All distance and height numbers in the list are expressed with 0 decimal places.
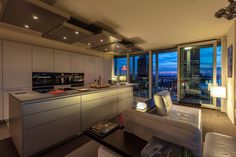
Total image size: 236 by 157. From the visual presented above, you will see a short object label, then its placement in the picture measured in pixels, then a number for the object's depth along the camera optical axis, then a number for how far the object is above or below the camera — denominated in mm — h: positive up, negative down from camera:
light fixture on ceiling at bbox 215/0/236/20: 1819 +1123
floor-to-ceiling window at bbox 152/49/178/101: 5680 +351
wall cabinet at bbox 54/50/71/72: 4477 +707
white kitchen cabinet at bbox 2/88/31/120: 3352 -722
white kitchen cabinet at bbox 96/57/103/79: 6133 +654
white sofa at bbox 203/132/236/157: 1421 -934
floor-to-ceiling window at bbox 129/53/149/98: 6535 +281
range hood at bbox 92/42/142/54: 4250 +1231
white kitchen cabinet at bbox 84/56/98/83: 5570 +462
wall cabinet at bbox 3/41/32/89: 3365 +408
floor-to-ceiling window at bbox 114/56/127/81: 7239 +799
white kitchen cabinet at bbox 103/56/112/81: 6555 +603
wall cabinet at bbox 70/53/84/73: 5027 +691
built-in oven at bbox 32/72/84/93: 4019 -56
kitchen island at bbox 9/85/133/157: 1835 -731
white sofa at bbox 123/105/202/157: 1110 -563
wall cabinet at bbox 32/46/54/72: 3938 +688
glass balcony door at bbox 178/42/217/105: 4664 +254
